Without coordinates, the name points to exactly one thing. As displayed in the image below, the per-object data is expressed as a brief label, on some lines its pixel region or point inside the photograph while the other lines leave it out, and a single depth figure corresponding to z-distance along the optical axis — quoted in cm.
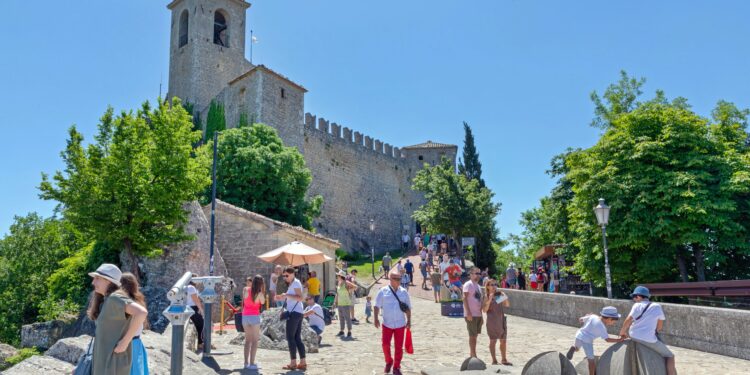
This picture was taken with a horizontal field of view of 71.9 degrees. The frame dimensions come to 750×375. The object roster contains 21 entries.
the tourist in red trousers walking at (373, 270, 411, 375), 721
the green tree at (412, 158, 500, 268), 3178
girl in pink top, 762
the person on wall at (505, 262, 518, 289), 2278
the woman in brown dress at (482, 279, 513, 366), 805
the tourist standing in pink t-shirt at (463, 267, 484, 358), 807
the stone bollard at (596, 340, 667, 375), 523
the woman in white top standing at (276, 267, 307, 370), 763
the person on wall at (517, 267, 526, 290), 2480
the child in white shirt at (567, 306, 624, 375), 582
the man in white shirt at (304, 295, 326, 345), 1009
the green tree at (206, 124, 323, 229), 2600
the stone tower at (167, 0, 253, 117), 3472
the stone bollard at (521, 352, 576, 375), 518
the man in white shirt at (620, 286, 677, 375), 534
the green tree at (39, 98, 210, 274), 1539
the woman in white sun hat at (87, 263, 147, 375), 399
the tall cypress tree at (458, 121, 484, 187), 4894
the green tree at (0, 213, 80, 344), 2324
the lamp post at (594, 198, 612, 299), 1313
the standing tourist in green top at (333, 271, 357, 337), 1172
